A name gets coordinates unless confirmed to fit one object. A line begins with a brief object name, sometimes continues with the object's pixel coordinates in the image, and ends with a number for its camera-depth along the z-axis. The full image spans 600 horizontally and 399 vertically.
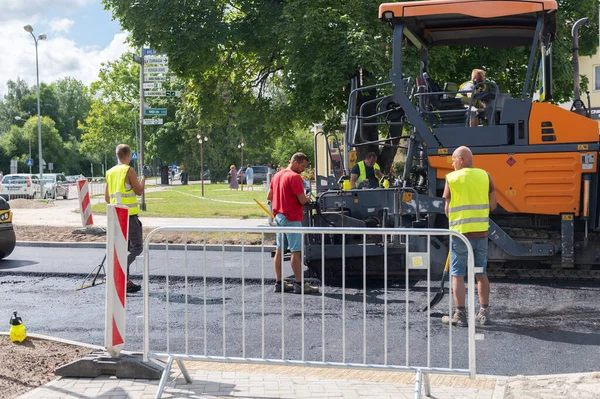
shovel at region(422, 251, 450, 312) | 7.81
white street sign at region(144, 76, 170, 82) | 21.48
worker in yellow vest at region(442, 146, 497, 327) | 7.42
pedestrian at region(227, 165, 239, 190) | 44.41
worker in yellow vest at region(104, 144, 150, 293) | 9.48
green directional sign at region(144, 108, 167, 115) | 22.16
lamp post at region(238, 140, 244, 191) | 66.06
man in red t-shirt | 9.26
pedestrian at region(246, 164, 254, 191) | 43.72
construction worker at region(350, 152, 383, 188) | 11.52
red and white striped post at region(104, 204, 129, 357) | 5.45
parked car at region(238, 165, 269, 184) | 65.22
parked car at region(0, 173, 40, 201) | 36.75
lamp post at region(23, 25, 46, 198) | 43.66
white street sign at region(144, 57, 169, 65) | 19.41
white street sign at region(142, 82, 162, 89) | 21.61
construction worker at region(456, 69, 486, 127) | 9.67
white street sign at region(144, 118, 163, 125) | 22.00
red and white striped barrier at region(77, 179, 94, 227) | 16.56
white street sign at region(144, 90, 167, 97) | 21.89
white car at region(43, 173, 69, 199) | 39.13
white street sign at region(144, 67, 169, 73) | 20.20
